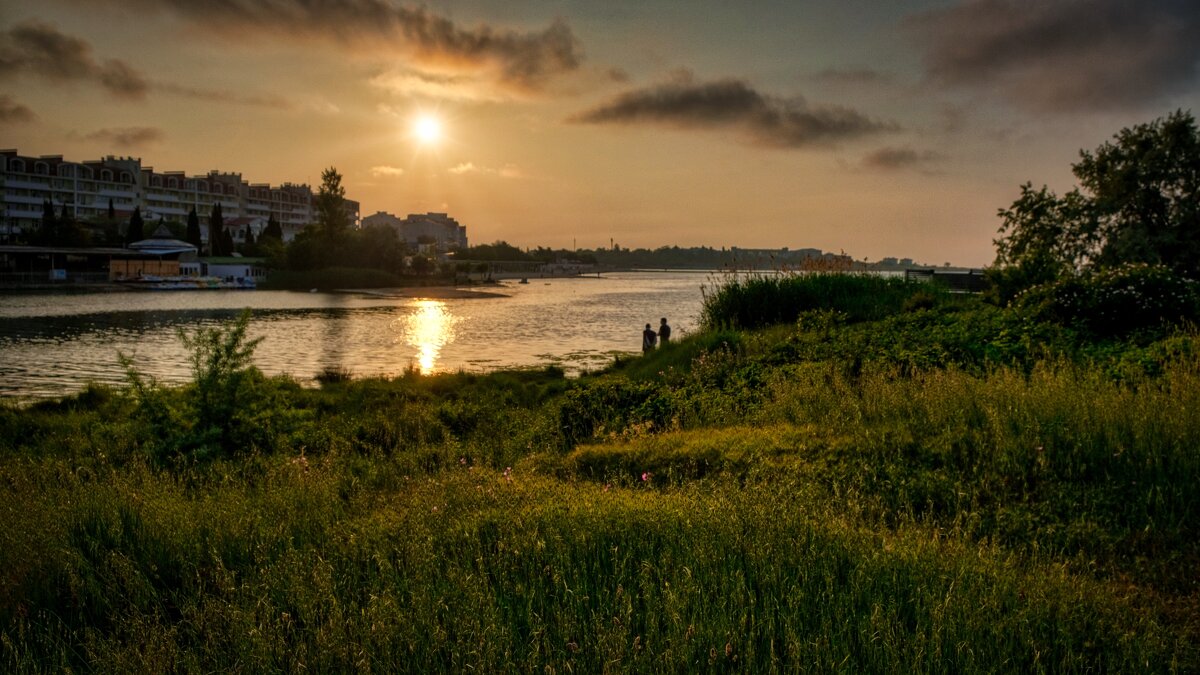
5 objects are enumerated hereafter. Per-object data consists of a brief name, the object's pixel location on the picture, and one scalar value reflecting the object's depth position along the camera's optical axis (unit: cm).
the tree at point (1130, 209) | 2855
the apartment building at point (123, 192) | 11906
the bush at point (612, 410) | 1035
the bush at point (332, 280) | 9465
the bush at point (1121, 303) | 1309
